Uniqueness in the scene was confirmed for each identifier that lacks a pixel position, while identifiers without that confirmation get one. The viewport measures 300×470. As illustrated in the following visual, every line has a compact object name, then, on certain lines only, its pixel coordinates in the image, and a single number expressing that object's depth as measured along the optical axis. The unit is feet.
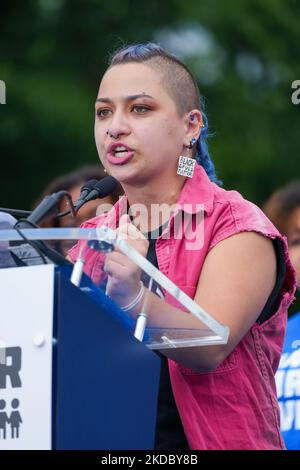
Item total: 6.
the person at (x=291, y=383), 29.84
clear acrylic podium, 15.96
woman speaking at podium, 19.24
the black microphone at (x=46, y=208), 17.76
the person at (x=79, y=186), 34.90
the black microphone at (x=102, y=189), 20.02
